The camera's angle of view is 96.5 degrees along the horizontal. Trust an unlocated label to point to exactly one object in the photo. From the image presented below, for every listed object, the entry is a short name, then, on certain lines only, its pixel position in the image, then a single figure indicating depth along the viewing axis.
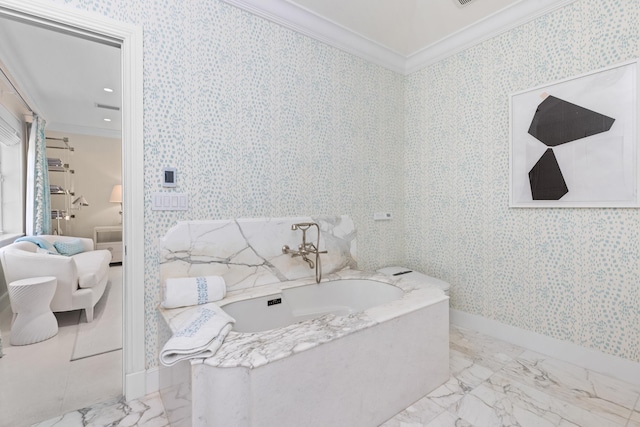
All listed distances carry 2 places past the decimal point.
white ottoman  2.18
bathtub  1.04
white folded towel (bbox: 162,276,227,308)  1.62
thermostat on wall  1.73
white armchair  2.35
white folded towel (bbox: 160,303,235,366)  1.07
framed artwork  1.72
